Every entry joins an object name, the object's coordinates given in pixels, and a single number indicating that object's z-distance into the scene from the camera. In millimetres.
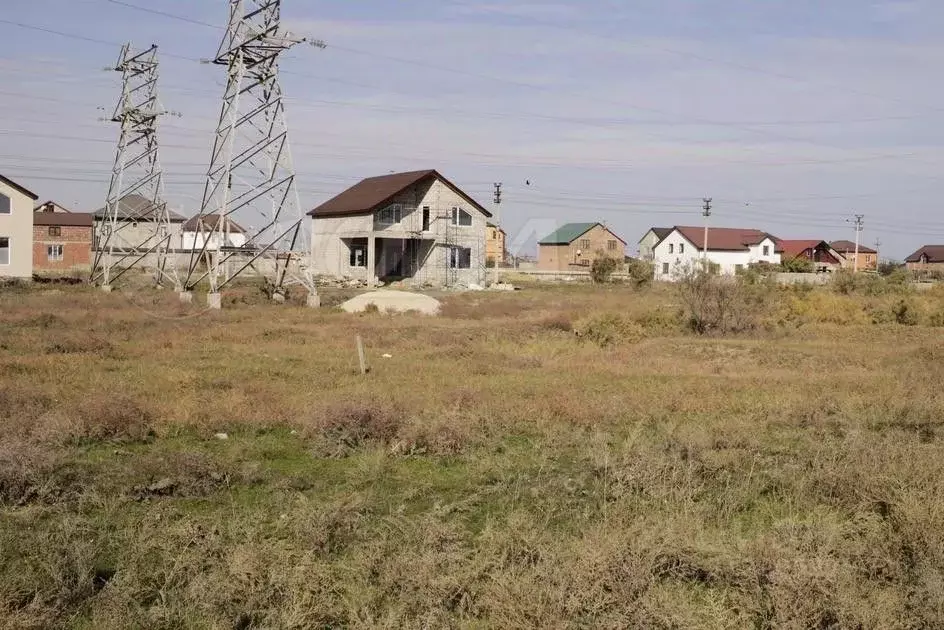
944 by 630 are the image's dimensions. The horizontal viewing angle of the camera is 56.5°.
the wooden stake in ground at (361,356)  15789
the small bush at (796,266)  66688
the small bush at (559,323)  25734
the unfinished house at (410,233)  49469
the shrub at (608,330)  22969
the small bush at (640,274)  51644
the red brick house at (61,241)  58625
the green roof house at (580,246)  85250
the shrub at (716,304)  25438
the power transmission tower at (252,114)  29375
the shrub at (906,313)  28609
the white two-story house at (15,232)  42250
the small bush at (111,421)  10422
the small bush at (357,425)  10625
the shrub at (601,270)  56938
